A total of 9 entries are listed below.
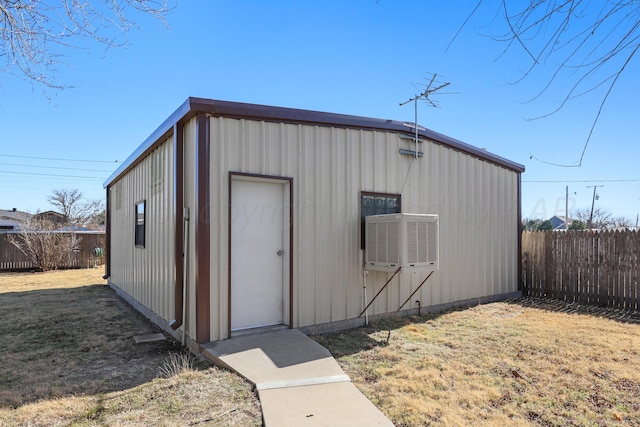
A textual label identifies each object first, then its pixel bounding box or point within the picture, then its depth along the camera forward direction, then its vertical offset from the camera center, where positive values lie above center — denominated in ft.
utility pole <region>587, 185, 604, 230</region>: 106.49 +7.10
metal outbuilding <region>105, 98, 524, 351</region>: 15.48 +0.31
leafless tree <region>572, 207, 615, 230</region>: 121.90 +1.58
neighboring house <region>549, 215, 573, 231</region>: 159.60 +0.38
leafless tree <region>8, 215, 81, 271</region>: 46.73 -2.90
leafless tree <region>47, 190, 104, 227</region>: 121.29 +5.15
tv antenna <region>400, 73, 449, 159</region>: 21.98 +7.18
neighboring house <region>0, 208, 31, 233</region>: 106.52 +0.68
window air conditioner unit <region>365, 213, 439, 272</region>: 17.78 -1.06
